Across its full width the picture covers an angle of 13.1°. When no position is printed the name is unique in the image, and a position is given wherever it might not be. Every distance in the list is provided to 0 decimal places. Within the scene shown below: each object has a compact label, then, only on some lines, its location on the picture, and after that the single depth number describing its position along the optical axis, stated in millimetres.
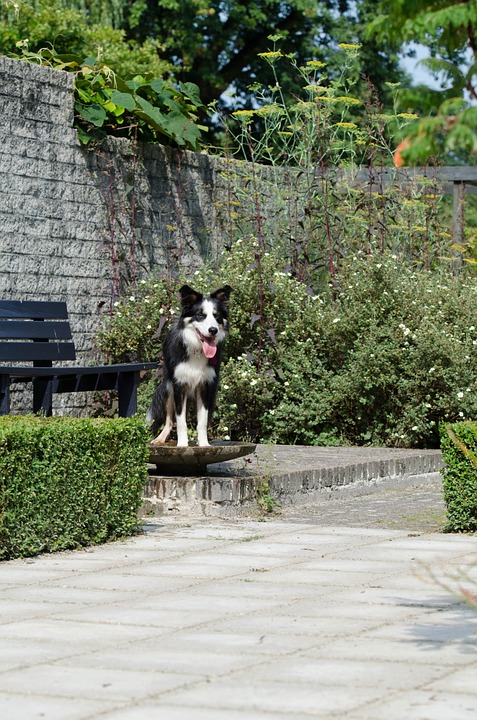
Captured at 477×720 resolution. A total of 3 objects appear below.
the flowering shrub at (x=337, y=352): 18105
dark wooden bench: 13826
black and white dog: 13621
